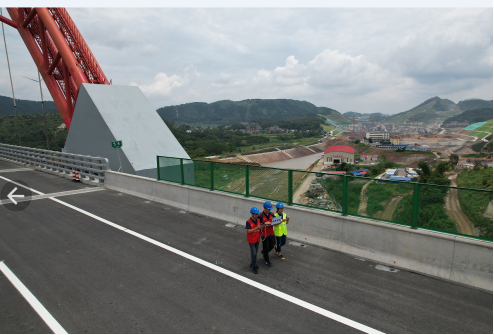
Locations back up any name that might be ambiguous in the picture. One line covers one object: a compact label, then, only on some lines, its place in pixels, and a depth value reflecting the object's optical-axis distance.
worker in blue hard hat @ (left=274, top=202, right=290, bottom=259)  7.15
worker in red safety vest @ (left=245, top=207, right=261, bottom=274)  6.43
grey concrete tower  16.28
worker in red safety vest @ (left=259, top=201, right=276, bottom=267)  6.67
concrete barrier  5.88
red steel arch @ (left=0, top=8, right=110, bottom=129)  21.92
